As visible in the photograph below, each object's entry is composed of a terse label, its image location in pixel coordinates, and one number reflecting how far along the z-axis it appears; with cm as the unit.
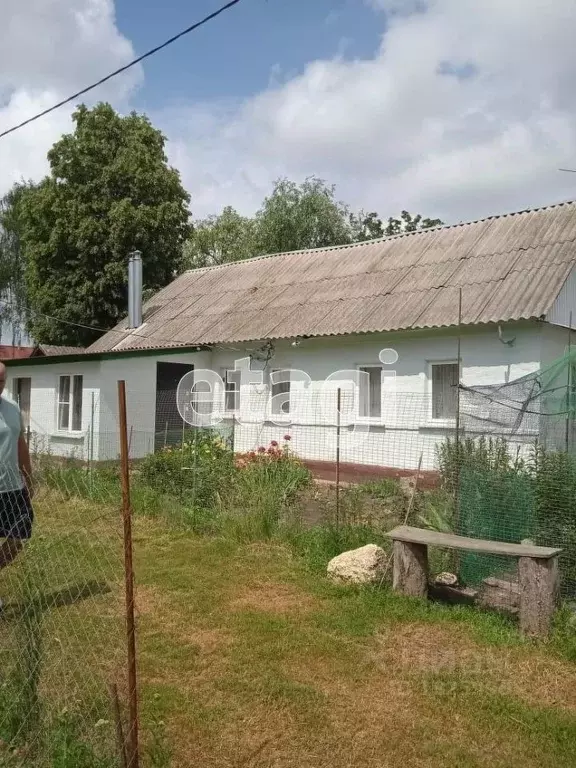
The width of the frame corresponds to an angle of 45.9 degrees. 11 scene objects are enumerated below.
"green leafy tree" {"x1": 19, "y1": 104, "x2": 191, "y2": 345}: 2239
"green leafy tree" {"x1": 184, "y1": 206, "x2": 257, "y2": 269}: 3456
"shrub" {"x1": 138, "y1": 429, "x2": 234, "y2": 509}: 879
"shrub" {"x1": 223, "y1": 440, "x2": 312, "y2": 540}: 719
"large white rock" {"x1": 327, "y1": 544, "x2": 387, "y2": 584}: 569
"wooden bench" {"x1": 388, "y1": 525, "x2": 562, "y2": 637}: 466
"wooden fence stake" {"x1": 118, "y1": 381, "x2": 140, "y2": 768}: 258
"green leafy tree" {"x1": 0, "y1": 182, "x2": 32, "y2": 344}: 3597
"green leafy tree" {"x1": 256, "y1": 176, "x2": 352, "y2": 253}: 2895
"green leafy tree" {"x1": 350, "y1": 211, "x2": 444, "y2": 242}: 3094
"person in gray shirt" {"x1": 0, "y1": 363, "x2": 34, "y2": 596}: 476
